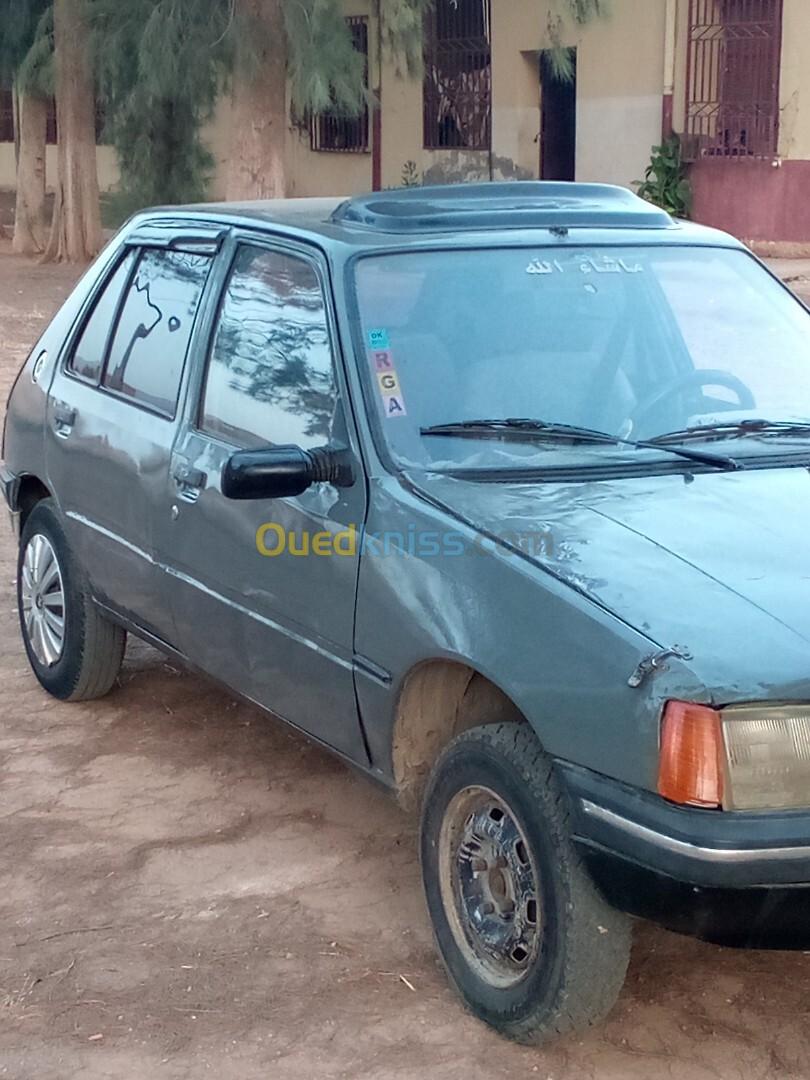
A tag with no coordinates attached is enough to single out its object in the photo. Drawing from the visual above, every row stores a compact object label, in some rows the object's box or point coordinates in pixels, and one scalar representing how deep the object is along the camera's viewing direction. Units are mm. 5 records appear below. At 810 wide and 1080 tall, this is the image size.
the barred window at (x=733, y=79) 18188
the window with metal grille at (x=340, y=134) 24750
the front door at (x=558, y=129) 21969
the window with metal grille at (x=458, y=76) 21984
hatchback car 2980
